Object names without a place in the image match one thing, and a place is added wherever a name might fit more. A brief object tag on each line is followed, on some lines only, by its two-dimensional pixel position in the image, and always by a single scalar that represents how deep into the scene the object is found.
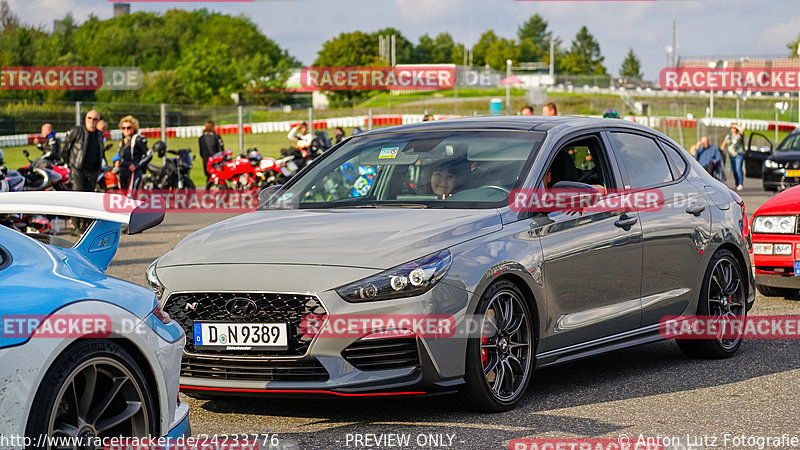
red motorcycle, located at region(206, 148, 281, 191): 26.48
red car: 10.50
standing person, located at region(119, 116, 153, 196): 20.25
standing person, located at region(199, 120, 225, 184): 28.28
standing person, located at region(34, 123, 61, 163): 22.72
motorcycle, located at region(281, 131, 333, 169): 27.47
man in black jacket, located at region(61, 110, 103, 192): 18.39
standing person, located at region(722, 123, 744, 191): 32.12
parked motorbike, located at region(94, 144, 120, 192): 20.98
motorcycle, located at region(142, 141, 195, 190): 25.22
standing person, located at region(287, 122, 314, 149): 28.15
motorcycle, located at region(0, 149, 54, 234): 14.98
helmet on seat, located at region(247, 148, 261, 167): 26.97
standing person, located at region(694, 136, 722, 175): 27.75
